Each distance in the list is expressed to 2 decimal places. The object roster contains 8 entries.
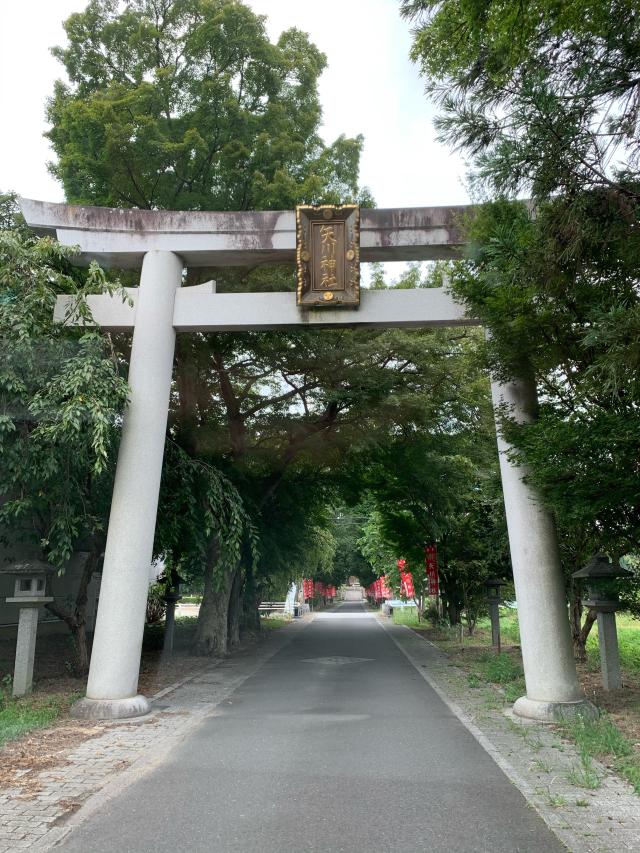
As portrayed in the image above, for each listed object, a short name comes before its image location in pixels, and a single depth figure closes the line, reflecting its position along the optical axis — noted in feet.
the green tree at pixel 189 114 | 39.60
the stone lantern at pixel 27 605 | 27.89
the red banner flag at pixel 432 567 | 58.13
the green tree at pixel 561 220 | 16.01
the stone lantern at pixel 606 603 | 27.25
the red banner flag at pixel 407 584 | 83.61
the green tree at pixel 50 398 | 24.11
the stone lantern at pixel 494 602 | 45.14
